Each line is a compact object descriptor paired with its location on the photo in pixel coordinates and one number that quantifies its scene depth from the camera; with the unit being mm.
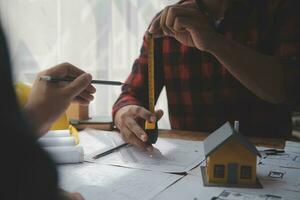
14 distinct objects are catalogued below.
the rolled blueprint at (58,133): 1142
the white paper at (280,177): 986
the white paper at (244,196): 939
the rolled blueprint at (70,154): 1090
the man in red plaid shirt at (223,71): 1215
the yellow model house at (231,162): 997
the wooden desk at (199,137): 1221
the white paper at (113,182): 954
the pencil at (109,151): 1140
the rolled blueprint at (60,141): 1110
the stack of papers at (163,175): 955
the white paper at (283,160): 1088
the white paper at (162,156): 1083
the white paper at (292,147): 1176
